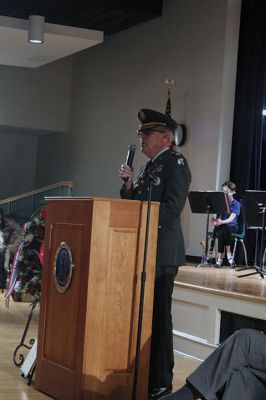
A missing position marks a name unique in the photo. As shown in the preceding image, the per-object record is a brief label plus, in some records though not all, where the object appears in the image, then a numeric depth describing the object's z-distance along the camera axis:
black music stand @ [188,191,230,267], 8.91
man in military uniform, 3.66
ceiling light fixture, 9.71
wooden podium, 3.34
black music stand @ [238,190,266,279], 7.71
